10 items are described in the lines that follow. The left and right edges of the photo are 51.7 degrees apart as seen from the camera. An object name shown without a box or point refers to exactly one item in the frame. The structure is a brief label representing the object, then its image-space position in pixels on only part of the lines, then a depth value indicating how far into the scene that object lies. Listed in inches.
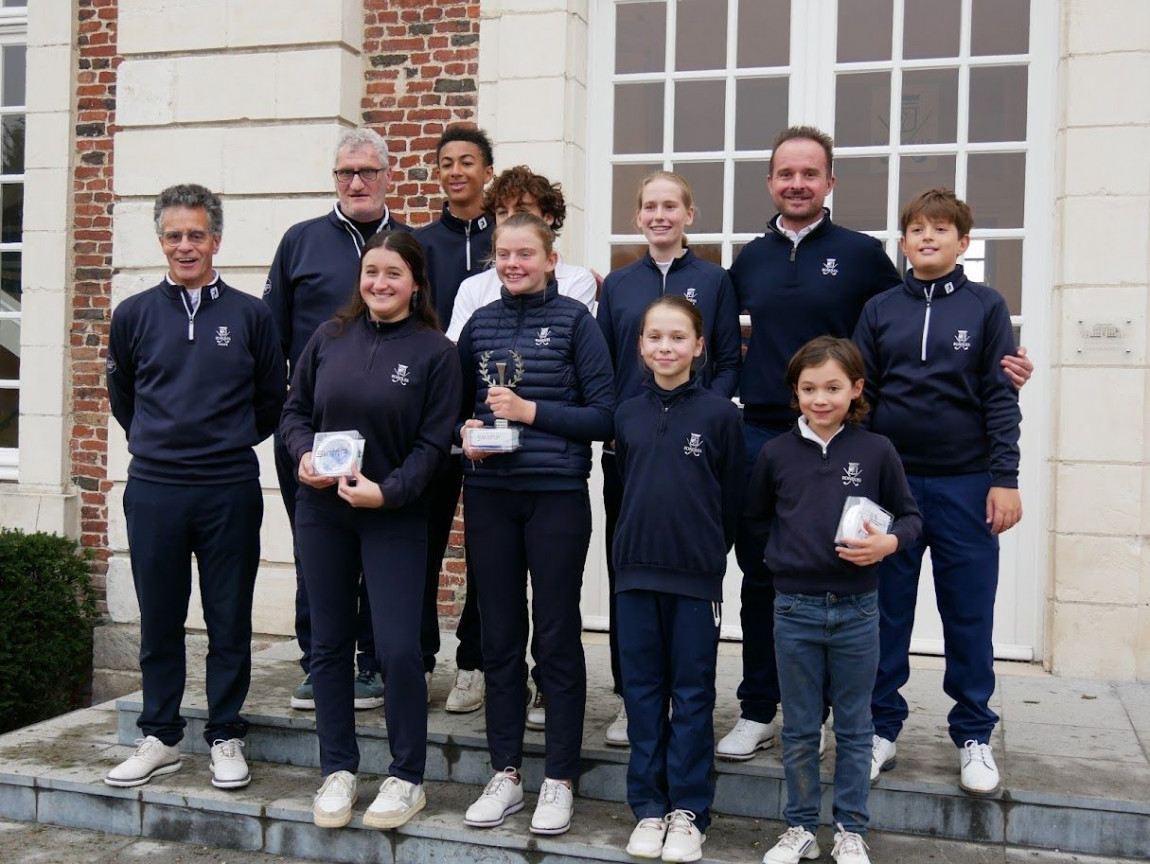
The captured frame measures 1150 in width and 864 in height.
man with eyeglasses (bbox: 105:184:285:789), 165.8
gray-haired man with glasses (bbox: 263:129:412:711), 178.9
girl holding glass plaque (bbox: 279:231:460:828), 151.8
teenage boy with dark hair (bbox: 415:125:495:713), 177.2
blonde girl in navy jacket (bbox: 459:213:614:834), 150.9
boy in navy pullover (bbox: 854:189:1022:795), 151.3
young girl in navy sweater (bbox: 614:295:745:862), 144.2
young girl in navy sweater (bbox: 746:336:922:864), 140.9
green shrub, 257.0
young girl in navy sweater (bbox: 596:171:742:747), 159.0
